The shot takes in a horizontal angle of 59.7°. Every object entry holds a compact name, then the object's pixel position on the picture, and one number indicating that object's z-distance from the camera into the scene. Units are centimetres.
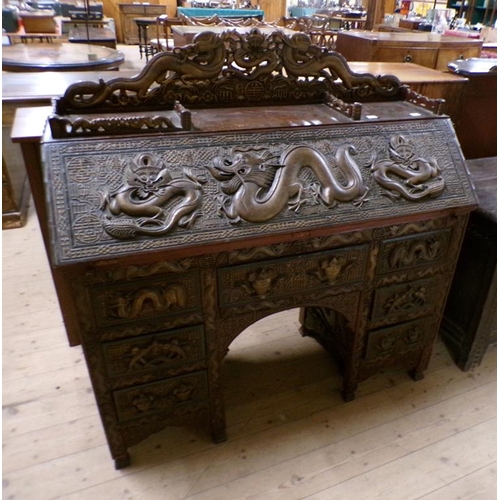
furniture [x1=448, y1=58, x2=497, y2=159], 232
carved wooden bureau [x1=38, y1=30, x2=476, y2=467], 107
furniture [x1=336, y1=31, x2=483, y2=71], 312
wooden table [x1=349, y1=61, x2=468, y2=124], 225
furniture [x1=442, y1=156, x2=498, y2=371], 159
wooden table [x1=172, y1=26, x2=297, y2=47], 341
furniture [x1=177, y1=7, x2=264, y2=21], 743
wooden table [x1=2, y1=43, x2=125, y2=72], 253
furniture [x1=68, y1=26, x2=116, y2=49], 411
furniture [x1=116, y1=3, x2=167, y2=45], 884
